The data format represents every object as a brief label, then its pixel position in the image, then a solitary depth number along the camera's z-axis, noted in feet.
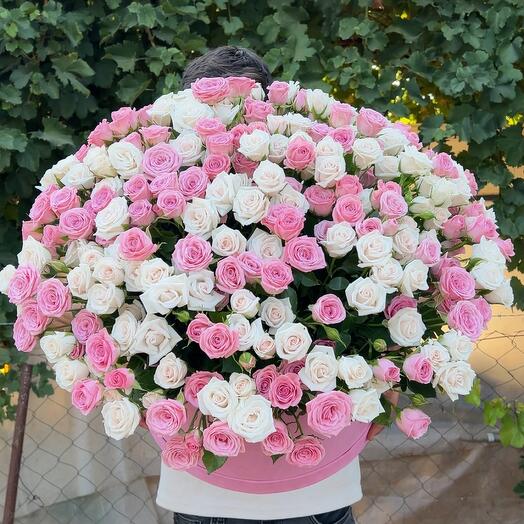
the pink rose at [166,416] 2.99
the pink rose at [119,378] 3.04
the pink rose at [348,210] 3.19
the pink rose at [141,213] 3.14
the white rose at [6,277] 3.60
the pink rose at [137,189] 3.21
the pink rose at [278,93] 3.76
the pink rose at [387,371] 3.08
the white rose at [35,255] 3.38
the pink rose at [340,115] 3.67
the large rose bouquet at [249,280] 2.99
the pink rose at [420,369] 3.13
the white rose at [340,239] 3.10
